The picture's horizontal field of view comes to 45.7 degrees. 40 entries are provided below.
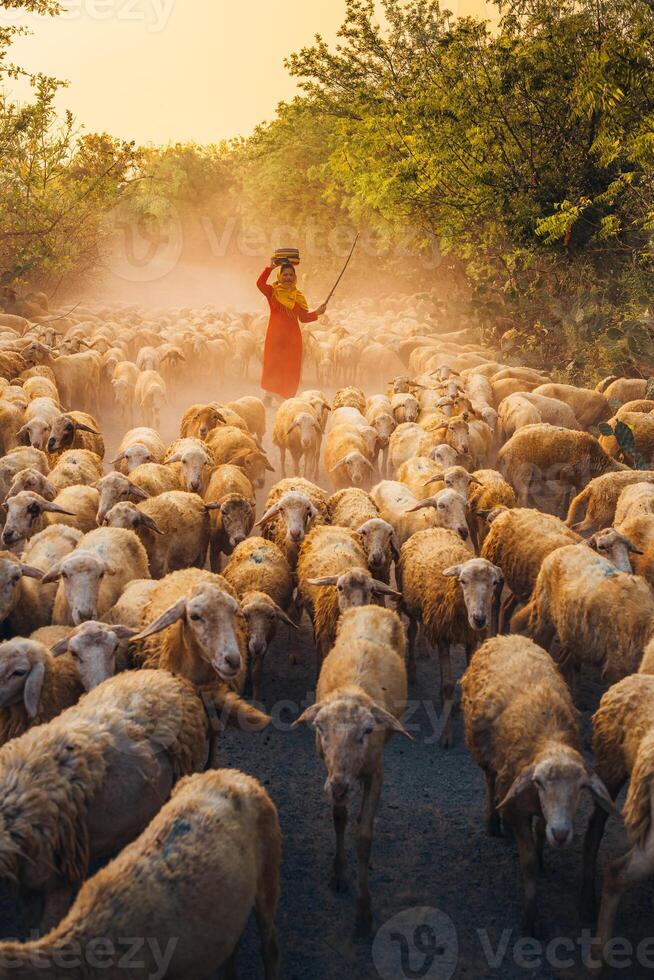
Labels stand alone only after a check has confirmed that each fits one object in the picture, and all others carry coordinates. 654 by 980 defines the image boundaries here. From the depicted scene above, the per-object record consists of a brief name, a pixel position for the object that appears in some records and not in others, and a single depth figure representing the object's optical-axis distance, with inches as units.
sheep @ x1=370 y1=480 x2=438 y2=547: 334.0
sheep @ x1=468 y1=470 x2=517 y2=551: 359.6
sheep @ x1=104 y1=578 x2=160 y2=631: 235.3
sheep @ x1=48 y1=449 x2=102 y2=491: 359.9
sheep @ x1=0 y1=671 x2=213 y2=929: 143.9
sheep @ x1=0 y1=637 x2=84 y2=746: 180.2
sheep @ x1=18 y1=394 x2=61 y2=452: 403.9
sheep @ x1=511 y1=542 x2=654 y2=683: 235.6
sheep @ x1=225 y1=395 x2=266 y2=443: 524.4
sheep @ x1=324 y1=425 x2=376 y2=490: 416.8
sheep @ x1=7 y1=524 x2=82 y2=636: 251.4
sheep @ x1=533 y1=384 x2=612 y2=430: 543.5
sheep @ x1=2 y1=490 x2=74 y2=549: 297.1
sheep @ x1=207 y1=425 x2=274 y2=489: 420.8
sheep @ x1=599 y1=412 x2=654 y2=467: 443.5
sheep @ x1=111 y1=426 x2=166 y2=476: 393.1
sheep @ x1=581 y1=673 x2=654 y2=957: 162.2
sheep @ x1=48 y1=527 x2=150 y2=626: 233.9
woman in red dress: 539.5
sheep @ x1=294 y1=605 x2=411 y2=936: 174.1
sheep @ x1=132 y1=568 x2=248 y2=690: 197.5
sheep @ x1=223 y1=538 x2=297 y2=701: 253.8
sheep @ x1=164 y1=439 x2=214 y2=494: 373.1
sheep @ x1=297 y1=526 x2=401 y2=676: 253.6
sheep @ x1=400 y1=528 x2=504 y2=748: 249.6
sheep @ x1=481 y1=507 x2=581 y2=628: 295.1
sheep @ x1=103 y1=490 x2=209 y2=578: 301.1
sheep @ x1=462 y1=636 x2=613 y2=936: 162.4
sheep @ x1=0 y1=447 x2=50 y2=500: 353.1
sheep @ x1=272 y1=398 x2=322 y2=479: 474.9
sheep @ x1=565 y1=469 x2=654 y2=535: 361.7
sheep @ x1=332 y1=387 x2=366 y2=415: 564.4
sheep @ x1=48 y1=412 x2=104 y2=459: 405.7
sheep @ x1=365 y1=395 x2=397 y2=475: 496.4
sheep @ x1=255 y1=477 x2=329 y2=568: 310.7
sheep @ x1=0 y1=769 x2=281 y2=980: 120.4
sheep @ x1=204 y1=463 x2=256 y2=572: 331.3
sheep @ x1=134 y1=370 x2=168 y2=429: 587.8
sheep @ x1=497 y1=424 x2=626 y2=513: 418.9
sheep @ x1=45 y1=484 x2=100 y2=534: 321.1
